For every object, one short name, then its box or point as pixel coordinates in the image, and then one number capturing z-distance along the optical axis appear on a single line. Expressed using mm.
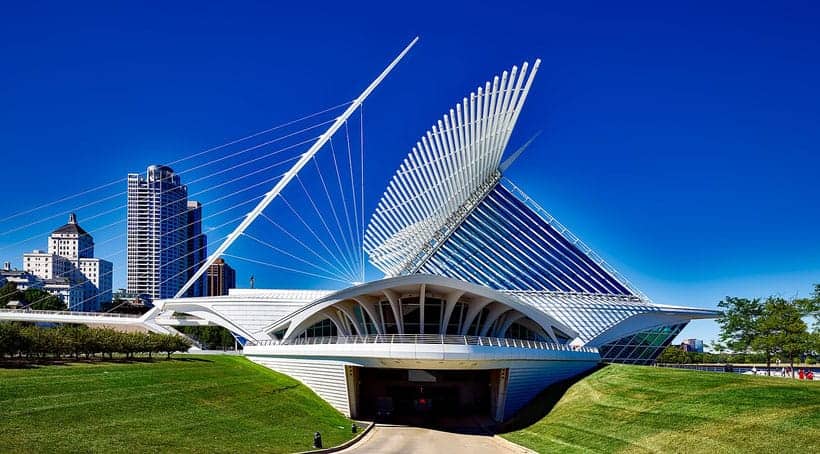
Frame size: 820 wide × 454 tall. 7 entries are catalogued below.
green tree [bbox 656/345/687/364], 86375
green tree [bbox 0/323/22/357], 33469
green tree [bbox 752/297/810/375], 49375
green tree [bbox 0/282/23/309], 92000
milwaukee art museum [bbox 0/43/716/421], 41250
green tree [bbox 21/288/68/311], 91188
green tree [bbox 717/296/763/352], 56969
